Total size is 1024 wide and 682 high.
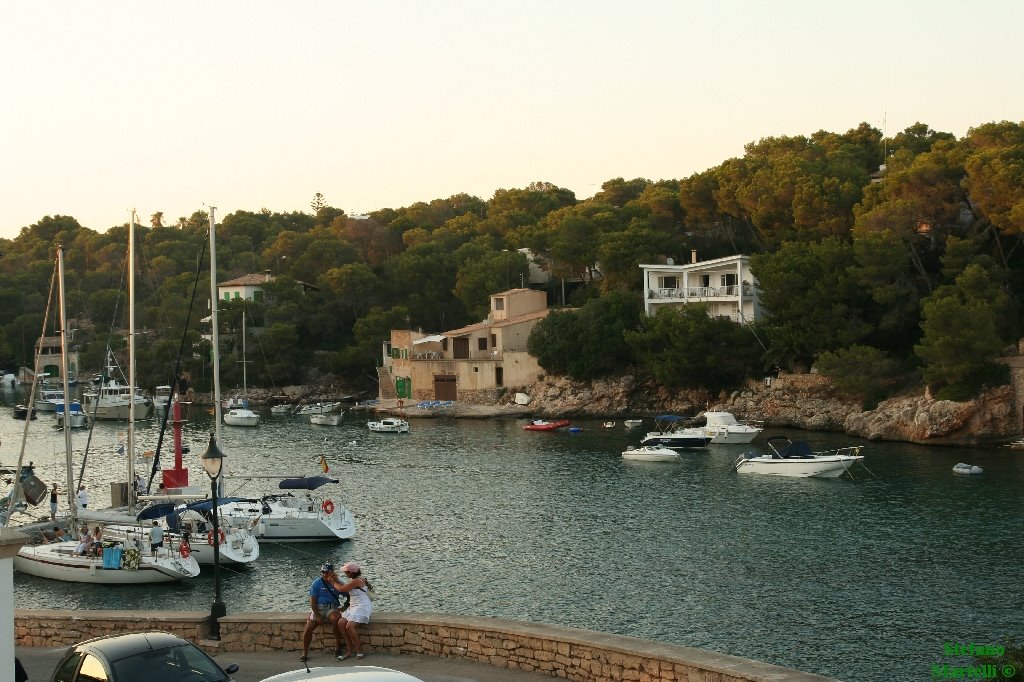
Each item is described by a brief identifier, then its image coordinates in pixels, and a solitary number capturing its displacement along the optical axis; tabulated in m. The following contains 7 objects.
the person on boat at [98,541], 31.66
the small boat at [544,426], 64.94
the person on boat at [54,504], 38.94
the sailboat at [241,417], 72.44
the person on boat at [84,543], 31.86
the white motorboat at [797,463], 46.00
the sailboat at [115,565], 31.12
